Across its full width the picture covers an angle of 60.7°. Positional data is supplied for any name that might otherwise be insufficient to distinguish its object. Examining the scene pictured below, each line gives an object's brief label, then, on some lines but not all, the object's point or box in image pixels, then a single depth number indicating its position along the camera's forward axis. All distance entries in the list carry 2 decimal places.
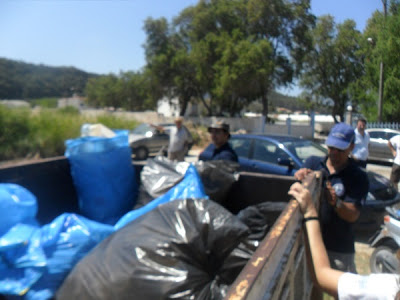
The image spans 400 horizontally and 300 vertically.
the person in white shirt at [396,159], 6.52
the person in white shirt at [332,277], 1.14
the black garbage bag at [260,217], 2.15
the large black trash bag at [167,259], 1.36
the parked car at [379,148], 12.12
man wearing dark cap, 3.70
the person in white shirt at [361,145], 6.39
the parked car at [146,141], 13.91
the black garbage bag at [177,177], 2.76
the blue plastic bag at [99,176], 2.70
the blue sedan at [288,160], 4.86
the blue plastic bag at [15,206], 1.98
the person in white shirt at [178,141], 7.84
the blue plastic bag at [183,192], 2.20
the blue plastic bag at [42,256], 1.66
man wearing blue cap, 2.33
